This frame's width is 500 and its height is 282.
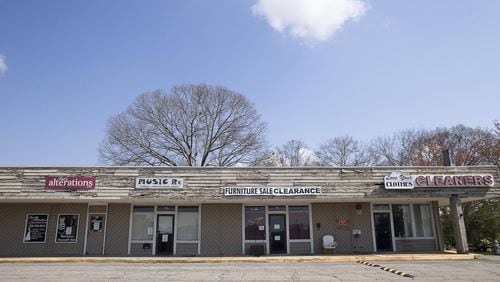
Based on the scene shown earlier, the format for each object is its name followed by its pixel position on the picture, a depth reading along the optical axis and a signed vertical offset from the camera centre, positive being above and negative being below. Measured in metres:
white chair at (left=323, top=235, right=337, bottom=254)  19.61 -0.12
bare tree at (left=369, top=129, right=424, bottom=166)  40.74 +8.50
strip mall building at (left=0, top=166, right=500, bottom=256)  18.78 +1.61
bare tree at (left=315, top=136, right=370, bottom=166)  44.94 +9.06
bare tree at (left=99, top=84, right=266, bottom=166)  34.28 +9.19
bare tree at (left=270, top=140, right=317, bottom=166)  46.39 +9.21
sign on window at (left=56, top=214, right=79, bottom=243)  19.94 +0.73
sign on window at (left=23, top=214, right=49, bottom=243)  19.88 +0.74
